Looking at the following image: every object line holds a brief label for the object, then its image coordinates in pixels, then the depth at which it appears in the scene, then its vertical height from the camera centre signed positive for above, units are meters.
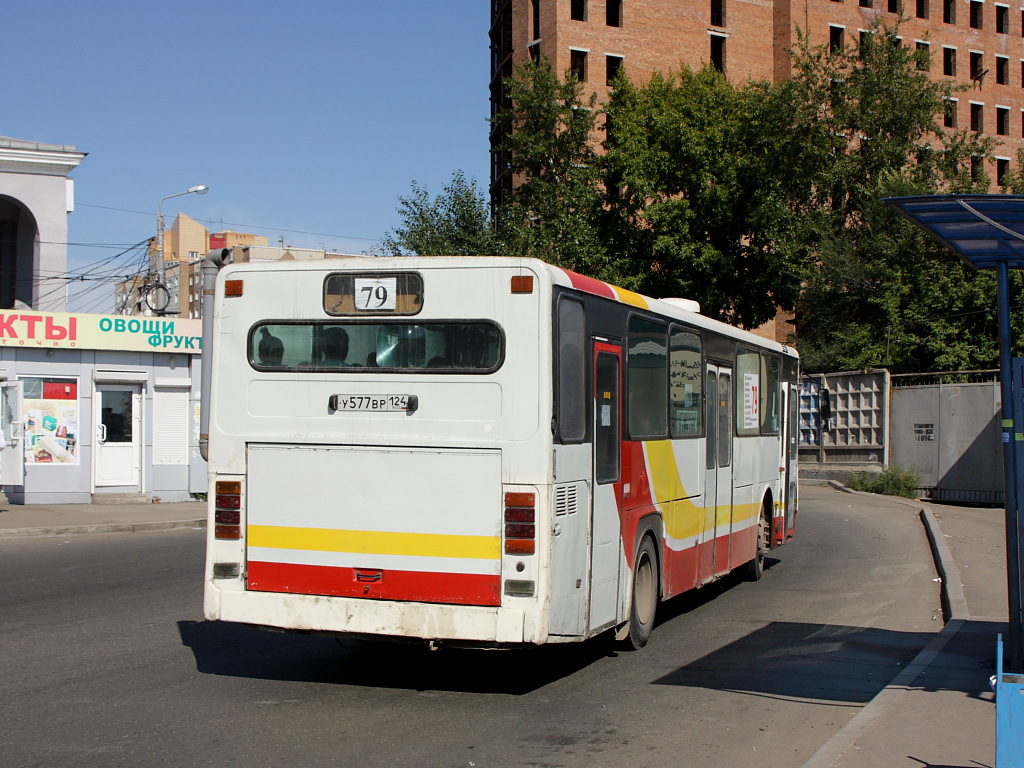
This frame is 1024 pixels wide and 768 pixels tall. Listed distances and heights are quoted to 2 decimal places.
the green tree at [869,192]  36.03 +9.62
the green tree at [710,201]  41.97 +8.47
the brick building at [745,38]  60.34 +22.60
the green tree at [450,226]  44.22 +7.86
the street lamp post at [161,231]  31.05 +5.64
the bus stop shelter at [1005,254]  7.13 +1.21
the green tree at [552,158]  45.16 +12.09
